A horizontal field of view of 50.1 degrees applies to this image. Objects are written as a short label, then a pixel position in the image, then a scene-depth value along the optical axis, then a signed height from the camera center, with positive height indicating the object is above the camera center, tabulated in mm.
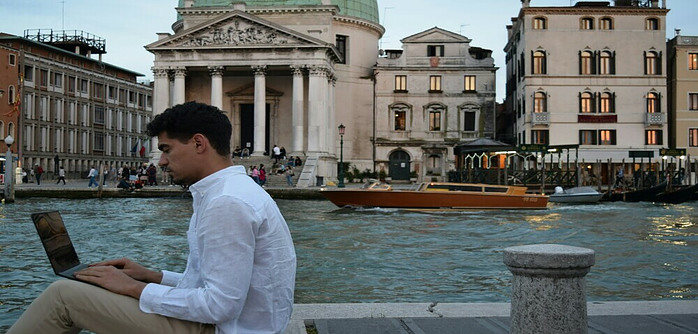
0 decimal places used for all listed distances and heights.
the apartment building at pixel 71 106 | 60438 +5902
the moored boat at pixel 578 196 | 34375 -1075
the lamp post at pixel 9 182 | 30531 -538
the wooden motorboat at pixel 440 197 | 28750 -978
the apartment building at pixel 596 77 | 46594 +5977
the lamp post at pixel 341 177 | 40425 -347
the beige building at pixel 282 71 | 48531 +6833
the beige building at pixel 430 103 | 52844 +4908
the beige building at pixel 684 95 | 48219 +5132
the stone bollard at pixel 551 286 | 4301 -667
